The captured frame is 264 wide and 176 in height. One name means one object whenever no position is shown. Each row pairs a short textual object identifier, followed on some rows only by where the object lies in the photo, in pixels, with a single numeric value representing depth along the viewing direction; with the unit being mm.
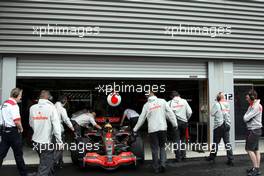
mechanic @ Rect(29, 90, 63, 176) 5621
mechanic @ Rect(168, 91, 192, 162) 8391
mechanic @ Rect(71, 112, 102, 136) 8141
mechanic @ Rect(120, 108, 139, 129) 9118
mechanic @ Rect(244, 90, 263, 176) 6688
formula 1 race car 6875
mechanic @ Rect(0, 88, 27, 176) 6070
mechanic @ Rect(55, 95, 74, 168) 6941
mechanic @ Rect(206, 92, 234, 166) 8000
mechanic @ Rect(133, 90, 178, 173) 7133
